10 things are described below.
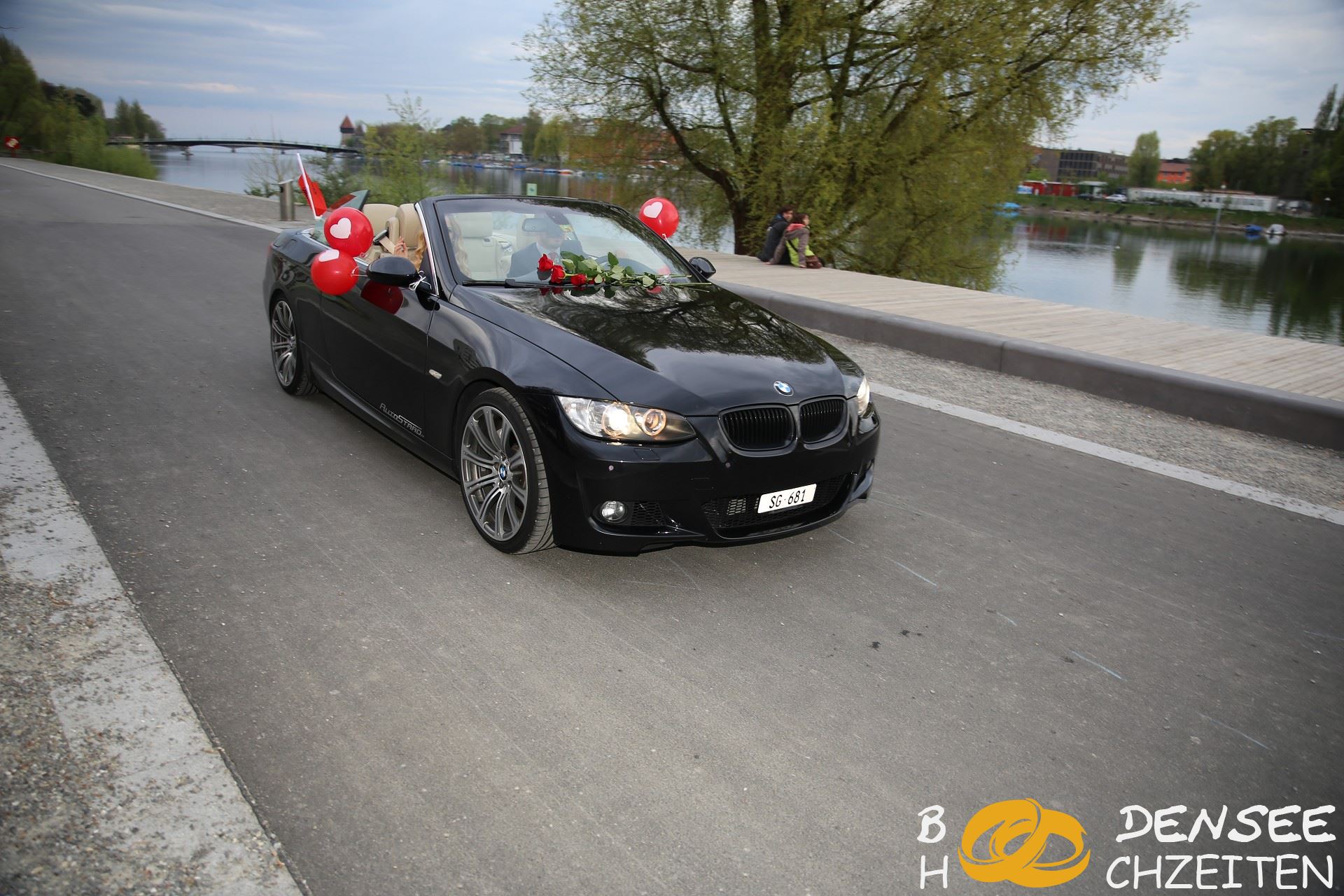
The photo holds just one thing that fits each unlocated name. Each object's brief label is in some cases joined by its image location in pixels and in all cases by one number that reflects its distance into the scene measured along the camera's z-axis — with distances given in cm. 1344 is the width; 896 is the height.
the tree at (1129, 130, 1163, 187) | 16500
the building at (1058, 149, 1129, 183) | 15988
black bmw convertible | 402
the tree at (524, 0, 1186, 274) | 2020
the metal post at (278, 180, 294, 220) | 2248
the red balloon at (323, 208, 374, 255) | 589
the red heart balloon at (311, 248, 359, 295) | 561
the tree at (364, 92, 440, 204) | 2464
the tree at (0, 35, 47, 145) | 7569
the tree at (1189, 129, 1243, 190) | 13700
